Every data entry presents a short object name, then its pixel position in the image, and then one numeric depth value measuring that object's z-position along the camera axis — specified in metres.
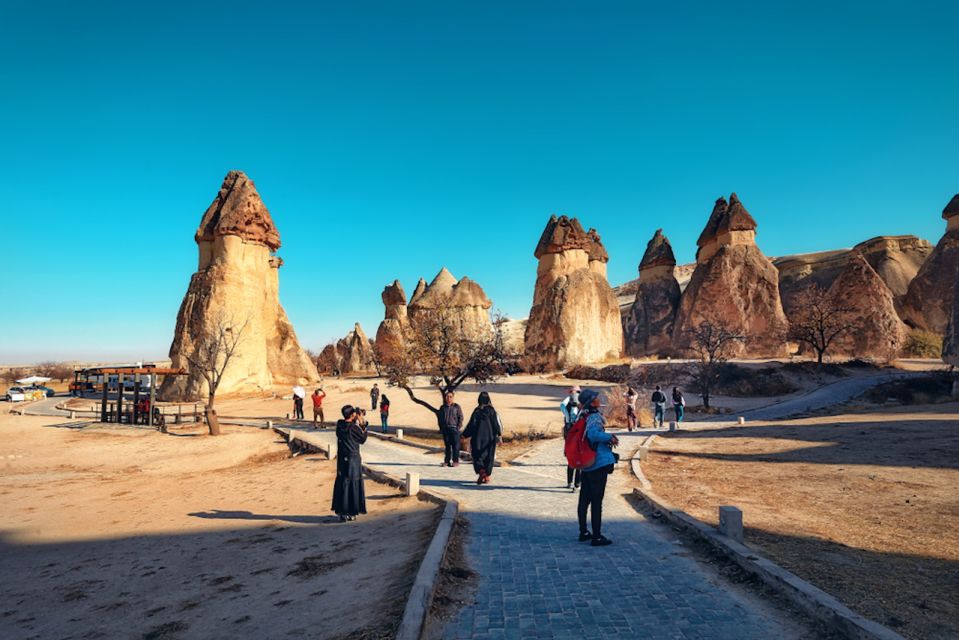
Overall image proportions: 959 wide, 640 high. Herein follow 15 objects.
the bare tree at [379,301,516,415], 15.30
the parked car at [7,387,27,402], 37.22
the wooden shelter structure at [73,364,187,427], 21.37
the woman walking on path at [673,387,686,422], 17.00
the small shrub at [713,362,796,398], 24.73
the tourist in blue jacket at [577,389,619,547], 5.45
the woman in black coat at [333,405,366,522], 7.25
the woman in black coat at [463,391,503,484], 8.83
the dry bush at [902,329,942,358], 32.91
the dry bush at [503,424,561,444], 14.98
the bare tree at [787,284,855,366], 29.98
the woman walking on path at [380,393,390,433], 17.53
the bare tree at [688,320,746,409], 21.67
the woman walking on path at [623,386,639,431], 16.19
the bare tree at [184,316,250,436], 30.09
